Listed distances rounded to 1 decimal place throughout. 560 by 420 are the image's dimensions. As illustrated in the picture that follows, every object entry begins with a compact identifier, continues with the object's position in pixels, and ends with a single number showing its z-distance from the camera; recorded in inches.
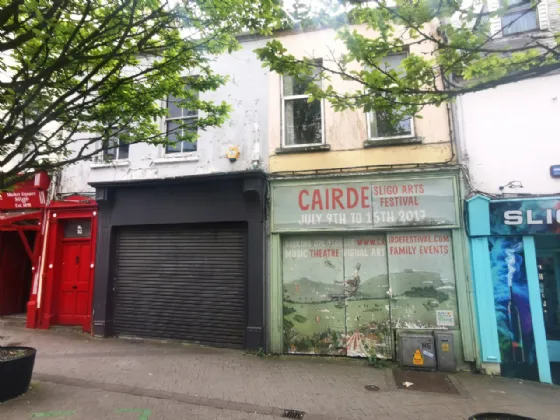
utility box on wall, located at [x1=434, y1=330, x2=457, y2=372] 253.9
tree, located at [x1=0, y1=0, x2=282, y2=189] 164.2
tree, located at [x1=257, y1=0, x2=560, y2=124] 157.2
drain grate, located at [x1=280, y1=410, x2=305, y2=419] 186.7
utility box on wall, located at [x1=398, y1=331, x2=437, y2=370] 255.0
